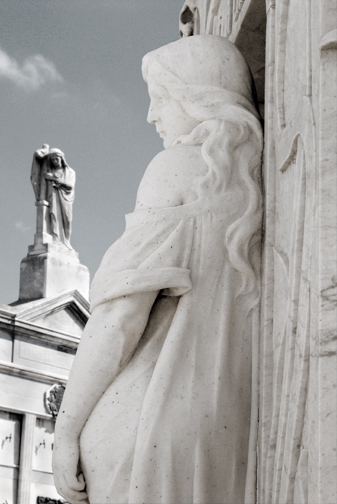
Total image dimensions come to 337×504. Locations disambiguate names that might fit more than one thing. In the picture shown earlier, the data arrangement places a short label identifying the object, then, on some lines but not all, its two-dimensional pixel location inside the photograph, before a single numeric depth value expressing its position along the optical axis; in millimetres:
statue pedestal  11492
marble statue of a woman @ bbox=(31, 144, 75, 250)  12480
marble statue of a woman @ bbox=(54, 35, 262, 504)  2676
